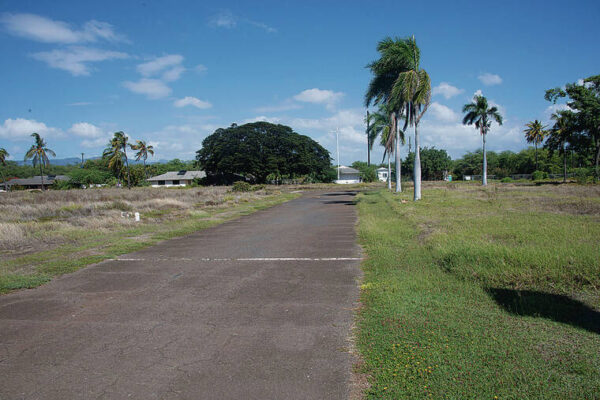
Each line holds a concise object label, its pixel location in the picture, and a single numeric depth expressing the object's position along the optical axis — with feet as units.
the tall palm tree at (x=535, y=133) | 223.92
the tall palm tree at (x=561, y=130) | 140.26
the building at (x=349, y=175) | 309.63
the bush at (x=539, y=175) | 189.06
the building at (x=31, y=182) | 297.61
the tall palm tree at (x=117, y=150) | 235.20
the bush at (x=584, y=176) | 130.00
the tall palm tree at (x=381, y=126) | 133.39
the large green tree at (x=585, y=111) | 130.14
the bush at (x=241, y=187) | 154.20
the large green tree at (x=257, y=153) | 222.28
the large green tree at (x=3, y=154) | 234.23
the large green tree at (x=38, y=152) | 222.69
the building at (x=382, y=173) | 370.53
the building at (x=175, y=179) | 290.54
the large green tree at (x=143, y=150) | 277.03
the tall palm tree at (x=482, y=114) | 156.37
